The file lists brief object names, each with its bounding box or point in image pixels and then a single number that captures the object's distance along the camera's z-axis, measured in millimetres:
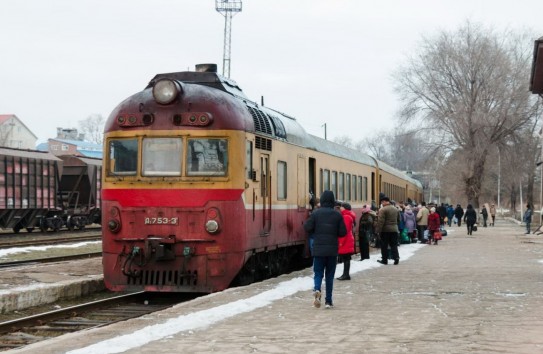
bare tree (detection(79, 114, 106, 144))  142625
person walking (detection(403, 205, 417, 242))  29328
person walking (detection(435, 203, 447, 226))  41094
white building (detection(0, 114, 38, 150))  121000
